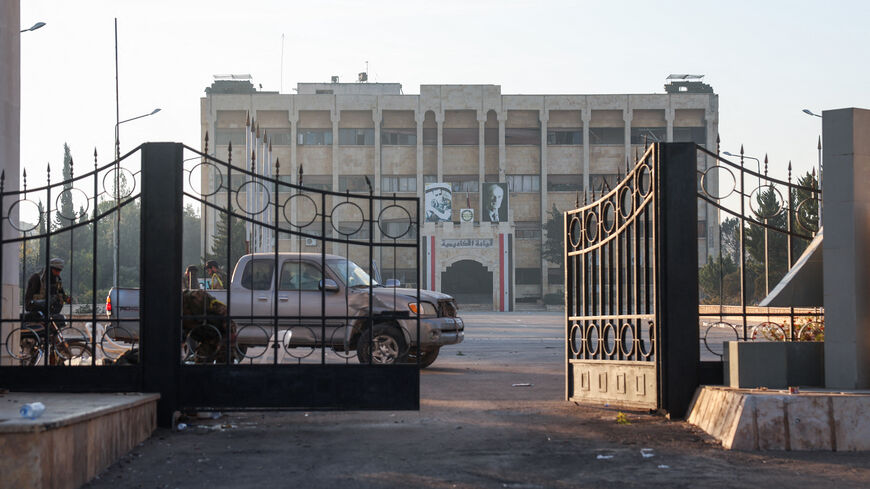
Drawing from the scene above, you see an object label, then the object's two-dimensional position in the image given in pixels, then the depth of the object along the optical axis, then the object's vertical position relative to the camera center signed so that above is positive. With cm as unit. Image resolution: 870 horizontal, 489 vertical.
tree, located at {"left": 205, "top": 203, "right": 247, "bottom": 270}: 5579 +164
